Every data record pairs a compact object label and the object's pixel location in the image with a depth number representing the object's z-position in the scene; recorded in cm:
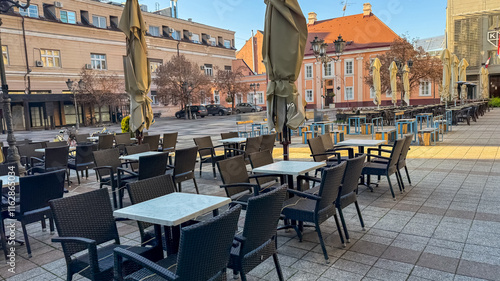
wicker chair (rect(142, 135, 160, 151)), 798
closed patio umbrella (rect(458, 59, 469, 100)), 2480
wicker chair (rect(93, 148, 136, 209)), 564
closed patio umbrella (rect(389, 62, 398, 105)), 1827
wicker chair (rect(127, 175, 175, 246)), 318
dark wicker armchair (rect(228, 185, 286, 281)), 254
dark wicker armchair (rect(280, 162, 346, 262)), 341
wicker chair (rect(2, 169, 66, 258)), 386
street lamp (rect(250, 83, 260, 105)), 4629
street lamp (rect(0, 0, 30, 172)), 743
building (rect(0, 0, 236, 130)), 3073
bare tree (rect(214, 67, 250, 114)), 4344
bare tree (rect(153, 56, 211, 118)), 3784
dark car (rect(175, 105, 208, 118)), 3938
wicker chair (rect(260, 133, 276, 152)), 706
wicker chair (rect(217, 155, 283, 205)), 408
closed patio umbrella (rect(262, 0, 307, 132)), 493
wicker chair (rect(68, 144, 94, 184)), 705
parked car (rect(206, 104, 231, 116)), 4209
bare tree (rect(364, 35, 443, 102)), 3266
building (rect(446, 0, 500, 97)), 4362
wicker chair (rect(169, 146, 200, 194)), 559
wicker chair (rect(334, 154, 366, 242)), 382
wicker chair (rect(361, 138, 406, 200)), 541
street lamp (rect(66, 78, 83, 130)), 2628
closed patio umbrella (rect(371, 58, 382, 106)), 1842
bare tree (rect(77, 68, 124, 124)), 3133
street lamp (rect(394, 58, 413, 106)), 2017
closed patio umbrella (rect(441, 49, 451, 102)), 1784
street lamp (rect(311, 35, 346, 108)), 1229
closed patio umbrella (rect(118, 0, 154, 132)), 717
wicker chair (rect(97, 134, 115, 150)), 830
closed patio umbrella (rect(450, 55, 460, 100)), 1888
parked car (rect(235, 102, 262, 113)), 4391
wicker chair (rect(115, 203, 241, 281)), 202
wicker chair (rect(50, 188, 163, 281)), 257
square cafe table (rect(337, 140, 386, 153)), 613
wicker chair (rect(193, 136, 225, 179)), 739
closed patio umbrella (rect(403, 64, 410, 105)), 1981
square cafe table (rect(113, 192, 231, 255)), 262
